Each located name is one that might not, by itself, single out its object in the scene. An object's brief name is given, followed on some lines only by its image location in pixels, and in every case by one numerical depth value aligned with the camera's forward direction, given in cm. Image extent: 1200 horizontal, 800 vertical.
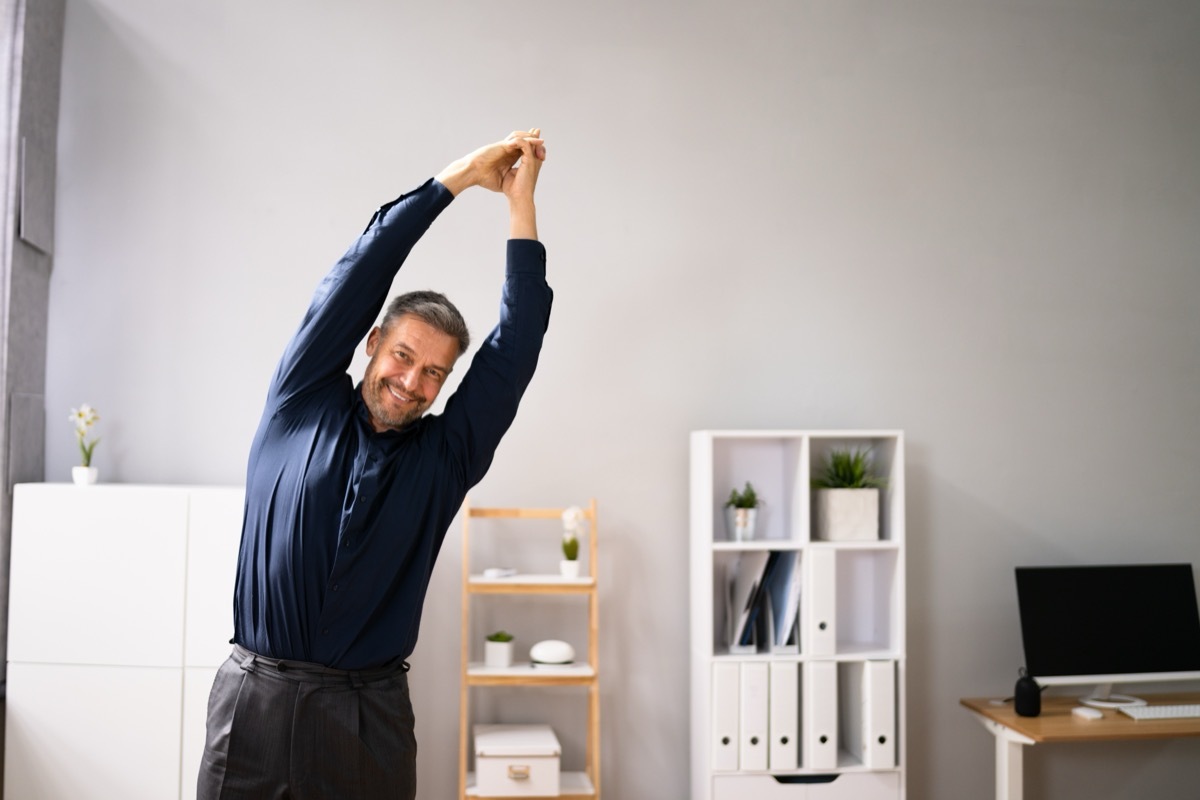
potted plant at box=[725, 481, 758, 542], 342
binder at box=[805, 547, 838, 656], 332
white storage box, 318
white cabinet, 299
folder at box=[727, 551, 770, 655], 338
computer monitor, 346
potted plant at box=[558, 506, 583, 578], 335
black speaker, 338
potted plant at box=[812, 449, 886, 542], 341
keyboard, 336
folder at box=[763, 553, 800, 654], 336
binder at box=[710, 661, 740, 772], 327
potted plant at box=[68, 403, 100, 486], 317
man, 191
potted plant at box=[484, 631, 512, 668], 331
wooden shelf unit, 323
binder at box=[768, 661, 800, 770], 328
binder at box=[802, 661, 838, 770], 328
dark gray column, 319
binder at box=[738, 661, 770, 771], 328
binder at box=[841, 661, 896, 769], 330
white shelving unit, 328
